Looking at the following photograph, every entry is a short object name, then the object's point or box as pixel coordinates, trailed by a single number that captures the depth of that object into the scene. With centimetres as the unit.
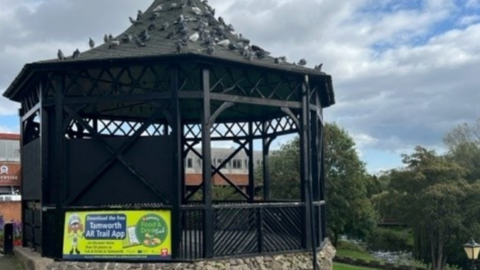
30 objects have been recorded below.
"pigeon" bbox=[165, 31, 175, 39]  1136
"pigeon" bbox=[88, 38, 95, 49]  1160
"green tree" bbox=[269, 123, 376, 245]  3528
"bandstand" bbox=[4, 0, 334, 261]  1002
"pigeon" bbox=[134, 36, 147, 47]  1100
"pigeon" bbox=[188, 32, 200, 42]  1100
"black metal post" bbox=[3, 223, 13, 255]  1408
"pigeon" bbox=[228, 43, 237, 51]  1119
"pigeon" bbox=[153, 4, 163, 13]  1313
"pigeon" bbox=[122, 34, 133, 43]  1147
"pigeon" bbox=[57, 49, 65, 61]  1066
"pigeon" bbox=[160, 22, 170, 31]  1204
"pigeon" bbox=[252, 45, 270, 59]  1158
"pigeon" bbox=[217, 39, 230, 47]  1135
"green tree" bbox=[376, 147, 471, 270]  3034
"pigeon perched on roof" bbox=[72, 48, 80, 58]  1074
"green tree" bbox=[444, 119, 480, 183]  3666
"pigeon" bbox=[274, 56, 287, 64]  1141
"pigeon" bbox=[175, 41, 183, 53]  986
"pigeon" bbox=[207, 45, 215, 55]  1013
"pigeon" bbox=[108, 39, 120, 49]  1126
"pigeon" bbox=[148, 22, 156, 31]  1224
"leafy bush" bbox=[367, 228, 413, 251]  4234
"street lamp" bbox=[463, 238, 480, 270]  1426
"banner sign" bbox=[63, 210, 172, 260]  991
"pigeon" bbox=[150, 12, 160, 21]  1288
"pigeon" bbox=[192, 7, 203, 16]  1296
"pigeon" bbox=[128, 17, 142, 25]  1297
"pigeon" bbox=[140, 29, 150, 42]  1134
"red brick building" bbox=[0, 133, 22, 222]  3641
